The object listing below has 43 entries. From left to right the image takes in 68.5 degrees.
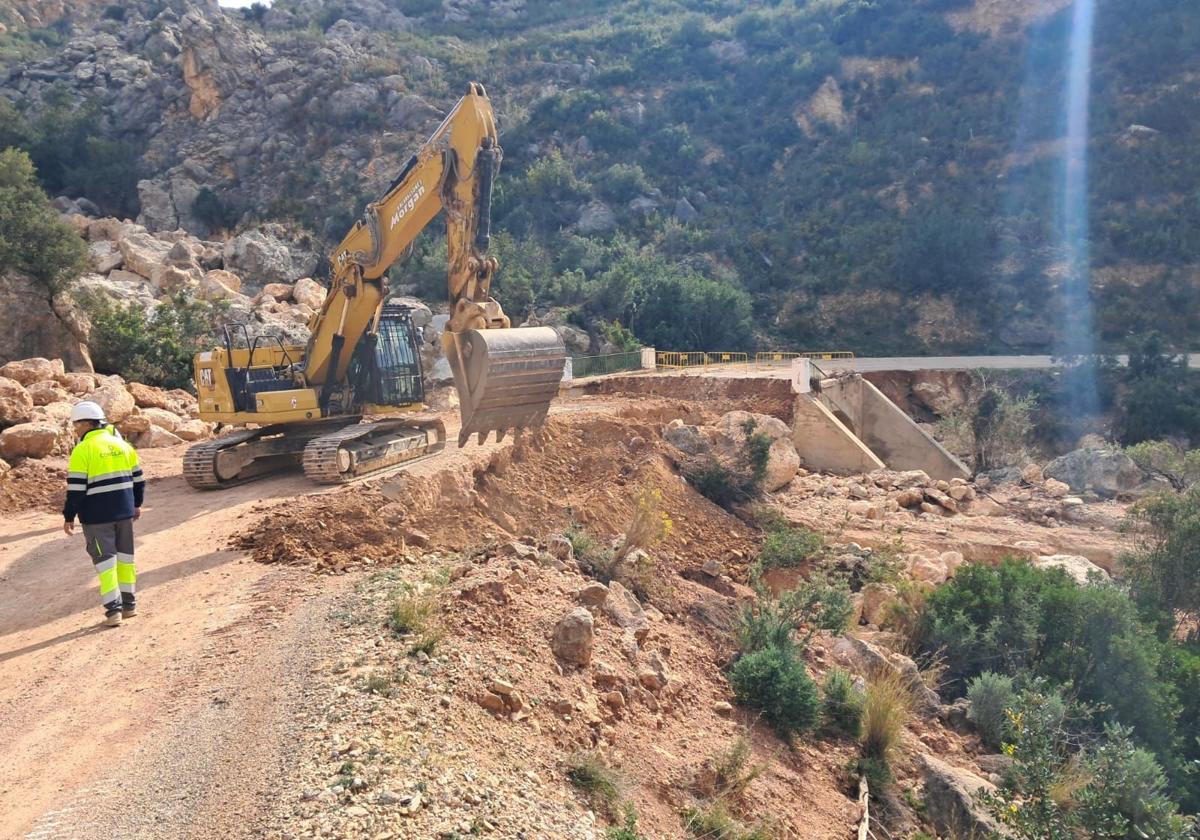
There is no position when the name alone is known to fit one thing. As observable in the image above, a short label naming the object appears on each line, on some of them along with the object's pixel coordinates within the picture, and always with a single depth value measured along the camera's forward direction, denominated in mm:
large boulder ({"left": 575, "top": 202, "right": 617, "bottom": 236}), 45938
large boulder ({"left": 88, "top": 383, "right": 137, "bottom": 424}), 15727
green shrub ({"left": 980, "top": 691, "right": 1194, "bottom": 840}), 7223
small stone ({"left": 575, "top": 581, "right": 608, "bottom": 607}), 8391
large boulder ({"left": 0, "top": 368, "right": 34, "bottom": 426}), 14016
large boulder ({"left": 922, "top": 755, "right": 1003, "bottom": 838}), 7781
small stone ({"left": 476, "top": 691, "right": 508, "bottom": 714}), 6105
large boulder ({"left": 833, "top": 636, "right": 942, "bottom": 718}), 9914
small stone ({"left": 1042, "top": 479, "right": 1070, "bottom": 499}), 19141
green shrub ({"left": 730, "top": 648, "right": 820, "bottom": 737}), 8234
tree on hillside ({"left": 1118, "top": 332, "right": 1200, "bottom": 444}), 28531
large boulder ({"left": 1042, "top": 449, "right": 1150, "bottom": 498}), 19680
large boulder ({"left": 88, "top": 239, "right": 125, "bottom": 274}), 29797
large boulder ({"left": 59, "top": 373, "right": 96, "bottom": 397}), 17172
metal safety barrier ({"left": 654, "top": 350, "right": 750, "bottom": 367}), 32575
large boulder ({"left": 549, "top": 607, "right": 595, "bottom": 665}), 7238
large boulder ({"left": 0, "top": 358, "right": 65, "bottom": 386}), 16469
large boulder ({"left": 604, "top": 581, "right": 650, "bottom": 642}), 8484
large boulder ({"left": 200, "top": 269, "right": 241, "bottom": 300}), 27625
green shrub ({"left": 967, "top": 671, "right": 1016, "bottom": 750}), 9695
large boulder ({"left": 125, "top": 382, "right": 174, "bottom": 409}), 18734
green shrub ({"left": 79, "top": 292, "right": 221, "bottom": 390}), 21312
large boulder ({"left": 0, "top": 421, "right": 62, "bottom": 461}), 13414
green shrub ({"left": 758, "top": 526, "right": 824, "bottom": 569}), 13578
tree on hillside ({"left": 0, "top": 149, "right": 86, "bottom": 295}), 20578
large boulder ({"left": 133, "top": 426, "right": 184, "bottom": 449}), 16359
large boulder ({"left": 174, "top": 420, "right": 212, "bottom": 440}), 17094
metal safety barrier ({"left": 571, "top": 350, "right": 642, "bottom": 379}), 28766
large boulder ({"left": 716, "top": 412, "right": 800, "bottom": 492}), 17062
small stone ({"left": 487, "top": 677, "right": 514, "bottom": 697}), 6270
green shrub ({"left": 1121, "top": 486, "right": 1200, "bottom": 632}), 14055
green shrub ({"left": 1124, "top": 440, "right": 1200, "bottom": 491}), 19236
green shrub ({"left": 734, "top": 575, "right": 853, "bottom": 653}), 9412
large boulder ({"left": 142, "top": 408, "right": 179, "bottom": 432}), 16984
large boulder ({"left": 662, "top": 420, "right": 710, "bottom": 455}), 16516
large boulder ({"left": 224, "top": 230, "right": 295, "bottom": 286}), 32500
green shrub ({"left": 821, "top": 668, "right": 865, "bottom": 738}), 8688
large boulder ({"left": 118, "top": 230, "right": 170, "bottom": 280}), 29578
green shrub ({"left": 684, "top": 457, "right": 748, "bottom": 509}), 15609
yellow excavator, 10344
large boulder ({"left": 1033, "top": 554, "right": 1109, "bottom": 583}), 13952
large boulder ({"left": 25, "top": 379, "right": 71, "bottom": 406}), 15656
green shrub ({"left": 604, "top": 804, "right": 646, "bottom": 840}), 5398
